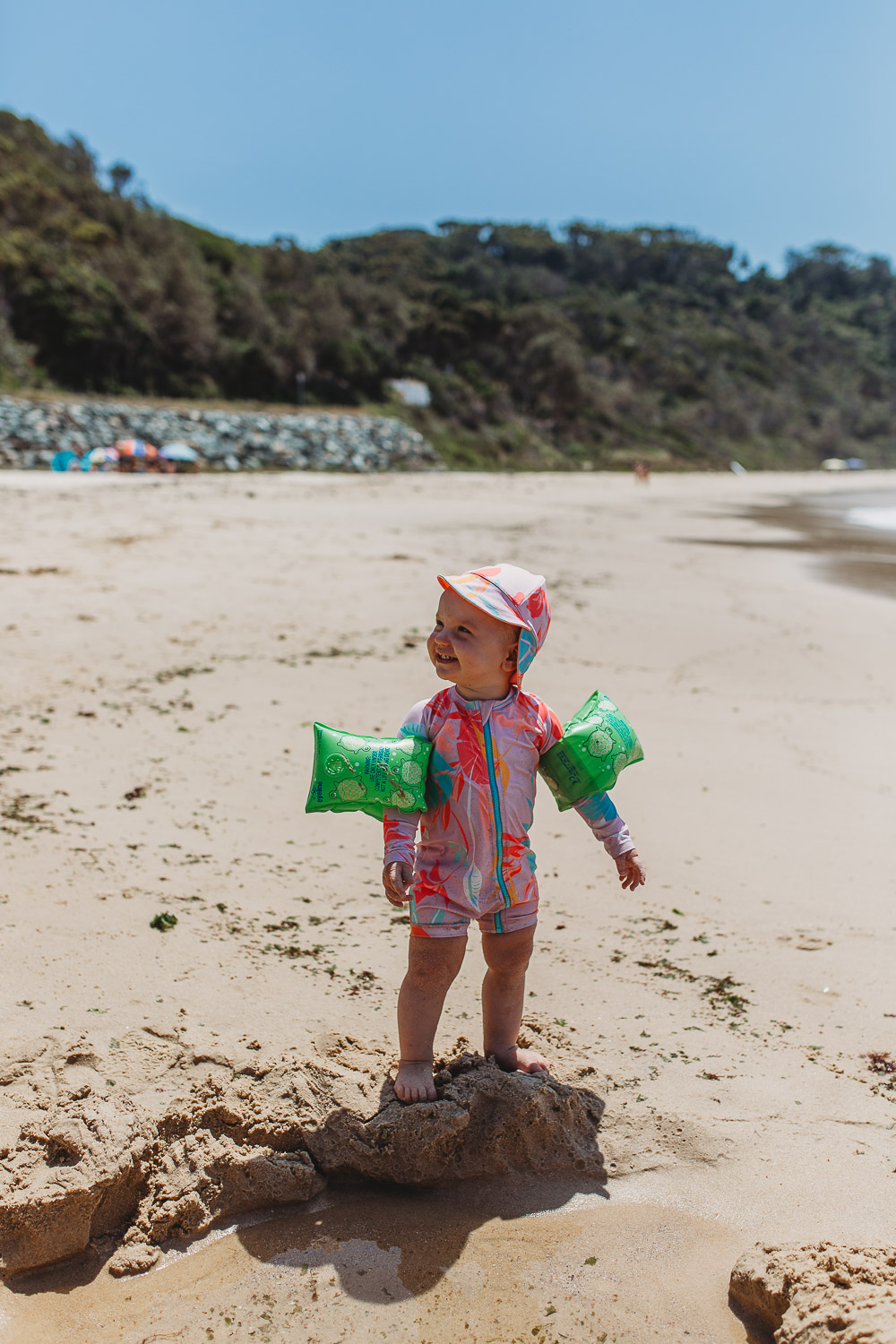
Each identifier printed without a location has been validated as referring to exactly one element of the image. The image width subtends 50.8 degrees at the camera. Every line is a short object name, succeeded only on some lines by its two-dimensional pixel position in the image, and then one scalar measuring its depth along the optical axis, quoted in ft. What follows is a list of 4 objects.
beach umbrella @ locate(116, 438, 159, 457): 71.56
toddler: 7.59
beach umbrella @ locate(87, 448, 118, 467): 69.97
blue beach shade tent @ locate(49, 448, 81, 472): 71.10
